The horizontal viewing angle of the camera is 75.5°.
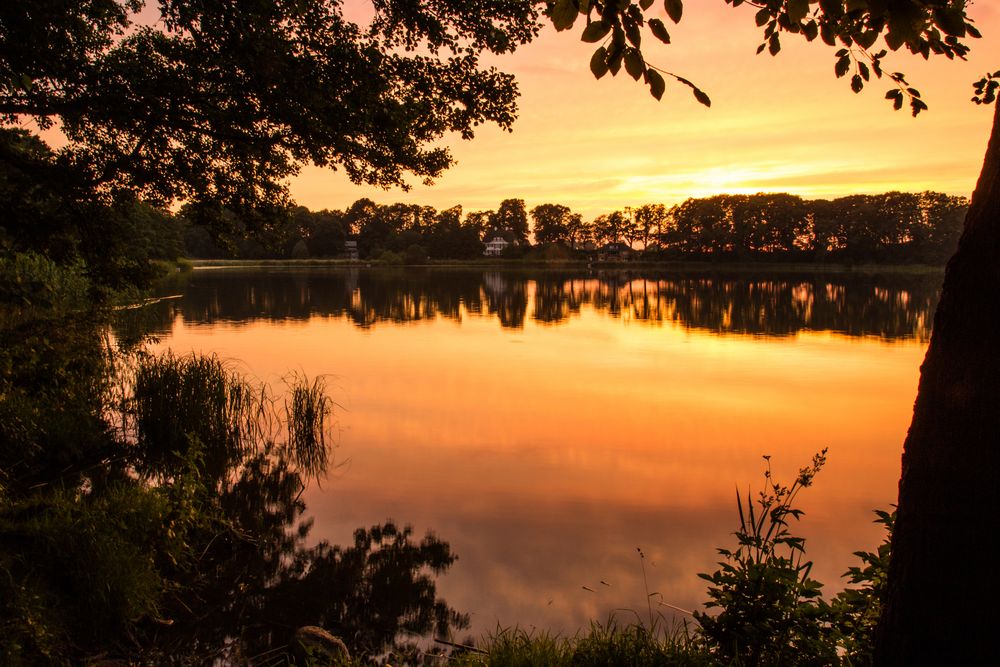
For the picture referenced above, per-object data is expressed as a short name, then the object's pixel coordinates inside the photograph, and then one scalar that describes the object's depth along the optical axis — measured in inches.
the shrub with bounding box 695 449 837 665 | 150.1
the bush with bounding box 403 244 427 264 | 4601.4
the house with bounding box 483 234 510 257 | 6148.6
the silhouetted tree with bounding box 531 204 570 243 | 5782.5
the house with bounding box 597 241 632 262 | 5295.3
